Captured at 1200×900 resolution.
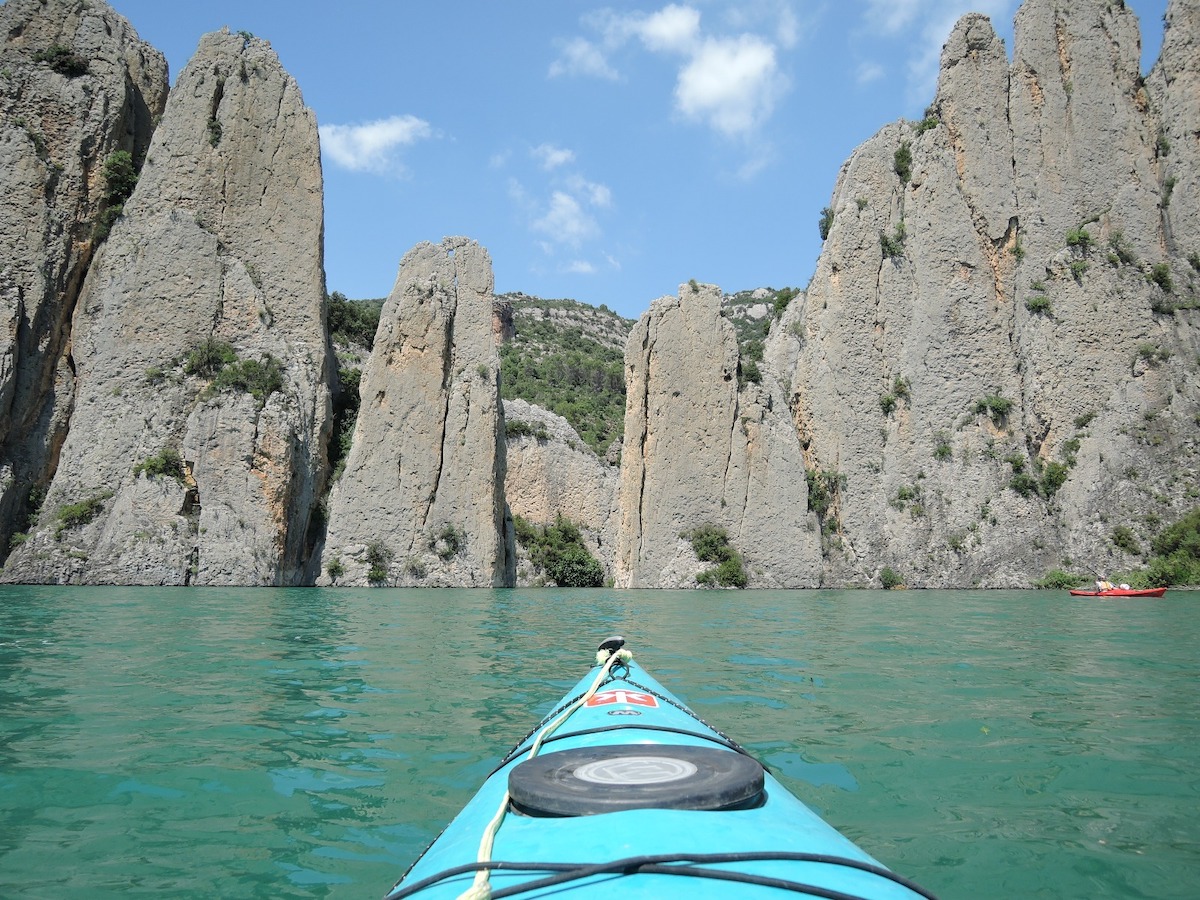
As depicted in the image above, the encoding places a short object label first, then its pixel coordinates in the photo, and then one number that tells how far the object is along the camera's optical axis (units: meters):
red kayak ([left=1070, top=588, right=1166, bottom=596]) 23.91
